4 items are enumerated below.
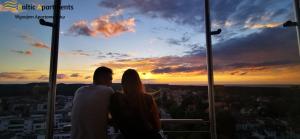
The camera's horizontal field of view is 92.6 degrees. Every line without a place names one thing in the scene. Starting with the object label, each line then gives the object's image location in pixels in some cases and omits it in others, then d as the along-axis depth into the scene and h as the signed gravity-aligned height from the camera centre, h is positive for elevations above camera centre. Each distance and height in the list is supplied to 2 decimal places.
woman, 0.97 -0.24
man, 1.03 -0.25
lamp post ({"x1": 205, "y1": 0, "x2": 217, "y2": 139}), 1.42 -0.13
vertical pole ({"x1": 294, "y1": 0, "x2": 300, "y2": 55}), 1.49 +0.64
